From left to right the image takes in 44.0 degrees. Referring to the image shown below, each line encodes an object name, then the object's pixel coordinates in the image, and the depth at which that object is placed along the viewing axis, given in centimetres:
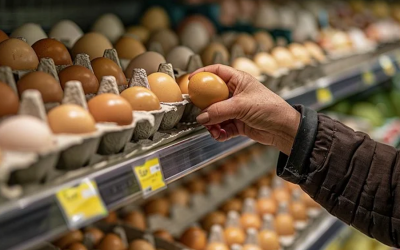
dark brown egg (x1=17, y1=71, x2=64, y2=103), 94
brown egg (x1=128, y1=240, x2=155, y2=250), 147
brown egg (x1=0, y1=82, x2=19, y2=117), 85
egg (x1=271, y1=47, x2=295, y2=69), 196
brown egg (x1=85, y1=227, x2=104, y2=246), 147
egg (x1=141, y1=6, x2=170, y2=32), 200
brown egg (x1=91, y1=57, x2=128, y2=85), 117
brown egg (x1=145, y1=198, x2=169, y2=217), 192
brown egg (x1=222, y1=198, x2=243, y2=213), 206
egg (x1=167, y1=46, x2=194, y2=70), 155
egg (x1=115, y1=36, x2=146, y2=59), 150
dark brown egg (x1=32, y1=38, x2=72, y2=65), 116
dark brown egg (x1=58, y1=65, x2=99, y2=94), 106
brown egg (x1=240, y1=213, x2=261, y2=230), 185
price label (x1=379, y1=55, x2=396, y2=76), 289
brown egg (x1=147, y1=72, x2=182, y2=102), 117
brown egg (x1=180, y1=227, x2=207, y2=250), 168
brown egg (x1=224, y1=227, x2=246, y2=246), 173
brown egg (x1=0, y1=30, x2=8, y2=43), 119
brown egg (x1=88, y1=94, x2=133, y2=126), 93
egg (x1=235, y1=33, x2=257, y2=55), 197
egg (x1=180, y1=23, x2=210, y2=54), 182
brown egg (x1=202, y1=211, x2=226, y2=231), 191
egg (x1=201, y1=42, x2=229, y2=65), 167
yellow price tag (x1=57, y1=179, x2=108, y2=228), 78
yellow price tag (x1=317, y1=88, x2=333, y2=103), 204
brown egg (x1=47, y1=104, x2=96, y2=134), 83
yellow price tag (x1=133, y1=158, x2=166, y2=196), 96
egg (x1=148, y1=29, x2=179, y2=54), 172
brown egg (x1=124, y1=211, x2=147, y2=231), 178
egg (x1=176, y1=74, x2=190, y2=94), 132
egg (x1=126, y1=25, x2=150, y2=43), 182
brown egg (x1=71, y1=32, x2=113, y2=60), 135
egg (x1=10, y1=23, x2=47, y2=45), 133
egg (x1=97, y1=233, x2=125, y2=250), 143
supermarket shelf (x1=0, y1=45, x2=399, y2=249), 70
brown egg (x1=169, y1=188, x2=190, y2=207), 201
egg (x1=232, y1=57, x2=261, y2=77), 171
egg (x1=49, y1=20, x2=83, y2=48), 152
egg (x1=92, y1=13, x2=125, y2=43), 174
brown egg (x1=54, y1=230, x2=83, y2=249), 142
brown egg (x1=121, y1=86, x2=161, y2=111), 105
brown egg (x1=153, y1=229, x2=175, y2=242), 160
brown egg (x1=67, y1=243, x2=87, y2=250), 136
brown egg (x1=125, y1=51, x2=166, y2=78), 135
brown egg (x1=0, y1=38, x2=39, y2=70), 103
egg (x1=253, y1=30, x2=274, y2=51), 213
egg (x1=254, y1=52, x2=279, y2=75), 182
